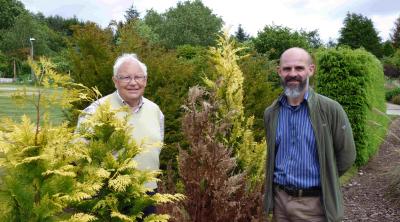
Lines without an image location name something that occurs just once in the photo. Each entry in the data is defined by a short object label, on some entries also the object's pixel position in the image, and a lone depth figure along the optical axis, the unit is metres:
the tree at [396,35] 61.34
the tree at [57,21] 84.62
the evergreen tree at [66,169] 2.30
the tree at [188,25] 51.91
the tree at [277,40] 17.11
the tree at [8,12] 69.25
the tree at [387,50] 53.40
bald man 3.67
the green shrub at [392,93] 33.84
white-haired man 3.68
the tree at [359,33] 48.78
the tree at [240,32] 70.41
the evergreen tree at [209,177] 4.07
